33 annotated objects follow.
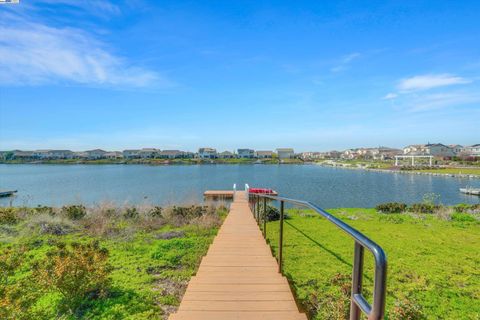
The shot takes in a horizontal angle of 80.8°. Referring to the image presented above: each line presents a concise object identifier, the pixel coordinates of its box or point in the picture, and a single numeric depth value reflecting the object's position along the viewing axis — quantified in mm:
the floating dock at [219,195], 19797
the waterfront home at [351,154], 131625
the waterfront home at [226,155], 109781
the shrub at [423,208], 13647
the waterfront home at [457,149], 100688
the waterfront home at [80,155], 103312
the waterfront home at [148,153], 104312
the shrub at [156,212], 10883
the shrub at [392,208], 13805
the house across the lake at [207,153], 108500
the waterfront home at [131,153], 104462
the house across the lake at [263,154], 113375
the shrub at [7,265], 4488
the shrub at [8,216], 9405
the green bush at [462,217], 11291
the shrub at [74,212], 10461
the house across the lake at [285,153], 121712
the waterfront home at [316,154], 148225
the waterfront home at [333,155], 141500
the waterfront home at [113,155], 105188
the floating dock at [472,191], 26141
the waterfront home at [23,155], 102250
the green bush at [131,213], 10750
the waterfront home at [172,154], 103625
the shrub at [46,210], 10816
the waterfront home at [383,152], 111562
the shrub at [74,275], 3740
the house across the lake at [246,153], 114806
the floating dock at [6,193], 24466
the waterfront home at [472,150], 90594
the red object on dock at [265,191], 17591
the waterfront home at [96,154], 105325
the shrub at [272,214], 10797
